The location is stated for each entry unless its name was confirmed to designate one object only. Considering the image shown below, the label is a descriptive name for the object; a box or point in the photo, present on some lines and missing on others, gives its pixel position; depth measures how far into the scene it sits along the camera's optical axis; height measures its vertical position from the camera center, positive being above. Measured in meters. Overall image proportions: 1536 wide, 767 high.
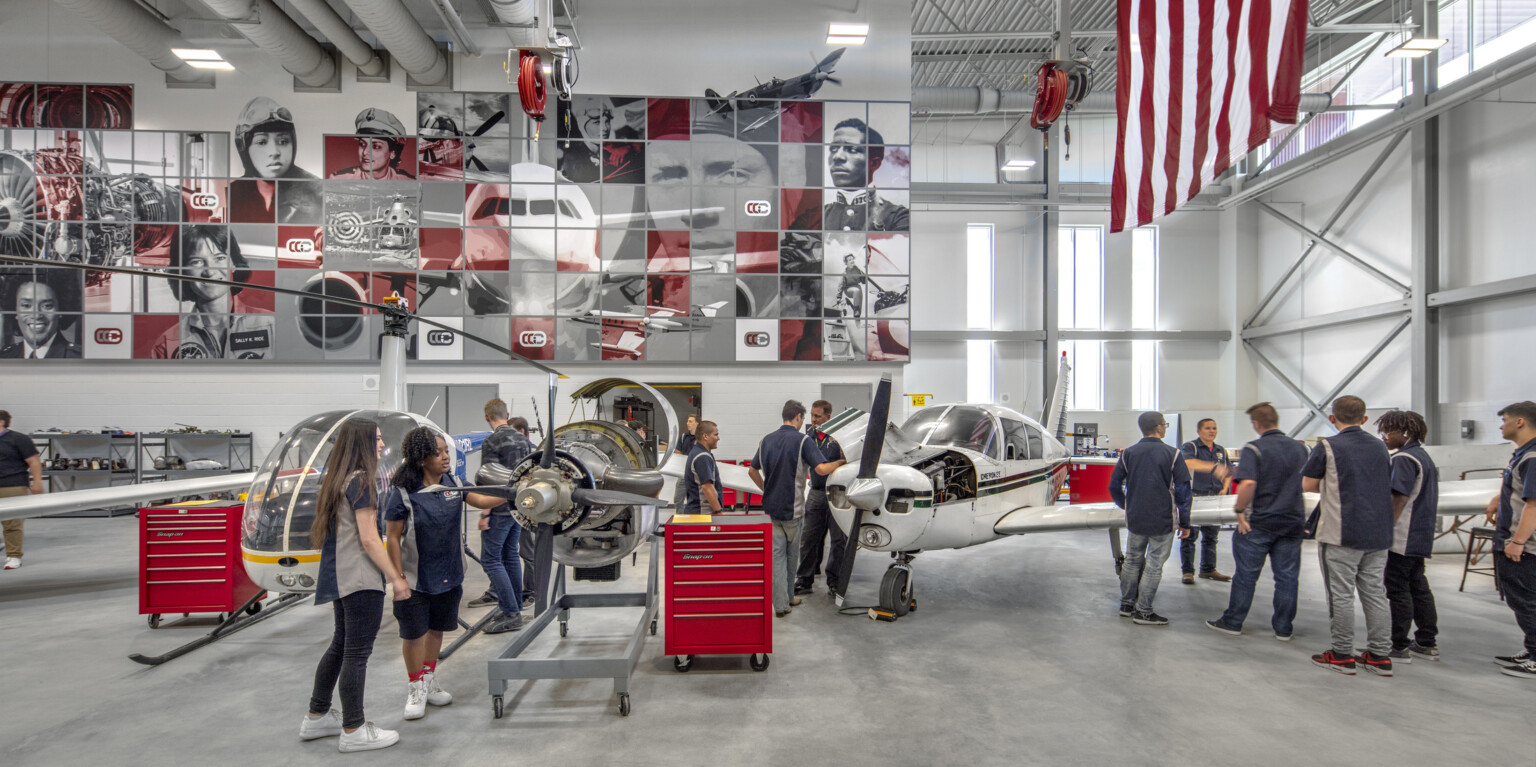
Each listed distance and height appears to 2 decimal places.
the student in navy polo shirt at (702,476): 5.70 -0.80
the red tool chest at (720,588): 4.73 -1.46
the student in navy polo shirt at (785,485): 6.09 -0.93
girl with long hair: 3.45 -0.93
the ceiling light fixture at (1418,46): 10.25 +5.35
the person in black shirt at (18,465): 7.09 -0.89
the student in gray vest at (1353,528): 4.71 -1.02
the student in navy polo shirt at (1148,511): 5.80 -1.11
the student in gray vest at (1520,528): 4.49 -0.99
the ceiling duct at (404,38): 11.08 +6.28
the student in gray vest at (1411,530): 4.94 -1.08
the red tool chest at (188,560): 5.64 -1.52
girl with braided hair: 3.70 -0.87
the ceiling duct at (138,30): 11.47 +6.46
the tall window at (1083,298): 19.86 +2.64
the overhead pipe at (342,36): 11.32 +6.41
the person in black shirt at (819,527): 6.62 -1.52
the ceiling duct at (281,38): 11.02 +6.26
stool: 7.07 -2.01
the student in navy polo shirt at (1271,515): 5.30 -1.05
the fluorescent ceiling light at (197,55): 10.91 +5.55
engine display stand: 4.04 -1.76
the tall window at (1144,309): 19.77 +2.31
